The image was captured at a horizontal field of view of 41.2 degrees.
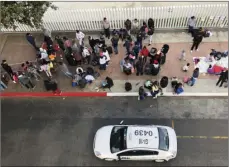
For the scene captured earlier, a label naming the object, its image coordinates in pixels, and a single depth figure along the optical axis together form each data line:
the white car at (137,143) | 12.22
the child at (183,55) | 15.75
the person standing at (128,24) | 16.47
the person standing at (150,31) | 16.09
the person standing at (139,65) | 15.04
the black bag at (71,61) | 15.70
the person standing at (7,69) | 14.76
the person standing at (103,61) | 15.05
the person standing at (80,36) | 16.04
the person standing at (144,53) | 14.95
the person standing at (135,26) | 16.31
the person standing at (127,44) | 15.66
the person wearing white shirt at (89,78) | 15.19
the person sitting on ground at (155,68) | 14.77
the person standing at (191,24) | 16.30
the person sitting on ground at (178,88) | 14.48
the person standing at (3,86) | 15.64
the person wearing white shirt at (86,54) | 15.39
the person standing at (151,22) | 16.42
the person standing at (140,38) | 15.80
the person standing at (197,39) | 15.41
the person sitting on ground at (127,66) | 15.05
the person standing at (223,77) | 14.14
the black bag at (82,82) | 15.08
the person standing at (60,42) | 15.86
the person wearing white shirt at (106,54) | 15.06
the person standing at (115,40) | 15.61
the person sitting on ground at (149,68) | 15.14
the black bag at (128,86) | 14.82
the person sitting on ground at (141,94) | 14.45
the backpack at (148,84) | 14.59
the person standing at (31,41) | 15.94
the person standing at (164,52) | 15.13
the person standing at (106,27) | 16.41
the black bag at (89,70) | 15.38
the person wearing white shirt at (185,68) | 15.40
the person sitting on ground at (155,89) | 14.27
